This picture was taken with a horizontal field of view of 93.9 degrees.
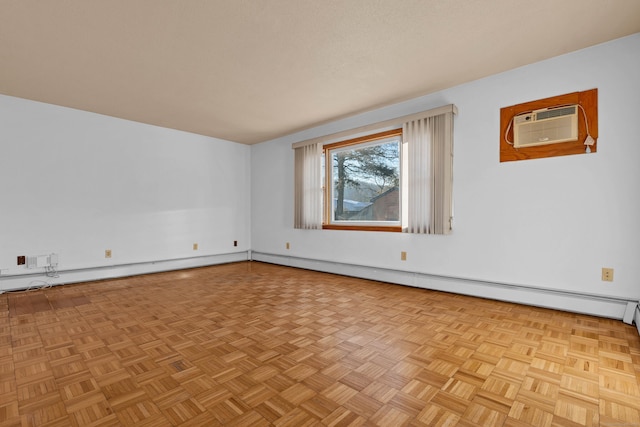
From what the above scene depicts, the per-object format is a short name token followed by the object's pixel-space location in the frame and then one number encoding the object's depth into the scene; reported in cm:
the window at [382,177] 343
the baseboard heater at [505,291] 254
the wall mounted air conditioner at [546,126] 267
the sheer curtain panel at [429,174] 337
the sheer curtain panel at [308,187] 484
